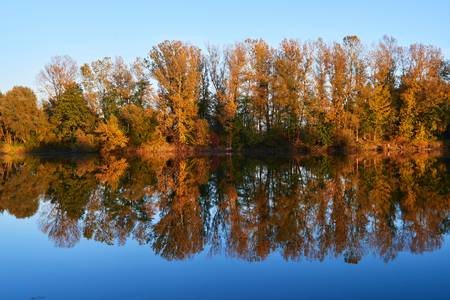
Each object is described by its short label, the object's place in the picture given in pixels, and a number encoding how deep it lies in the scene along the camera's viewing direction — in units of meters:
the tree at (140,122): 54.44
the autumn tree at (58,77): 62.56
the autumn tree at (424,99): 52.78
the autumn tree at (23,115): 57.42
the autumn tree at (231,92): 53.59
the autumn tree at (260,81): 54.12
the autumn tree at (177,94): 53.16
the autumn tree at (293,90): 51.75
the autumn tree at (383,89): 52.69
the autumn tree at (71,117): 57.12
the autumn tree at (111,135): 53.62
